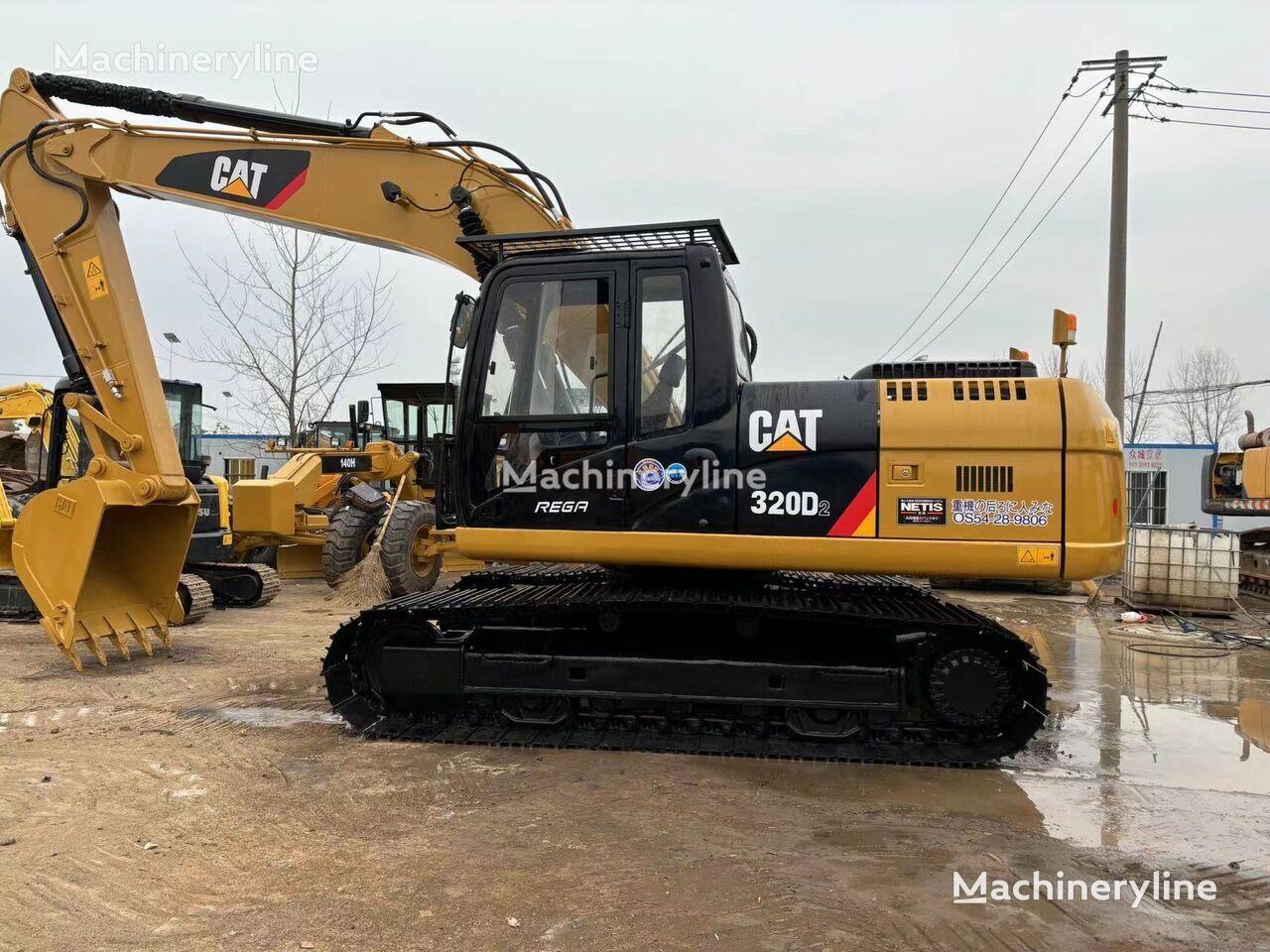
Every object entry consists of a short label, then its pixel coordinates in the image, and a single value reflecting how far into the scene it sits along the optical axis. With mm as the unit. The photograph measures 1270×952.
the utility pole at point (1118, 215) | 13672
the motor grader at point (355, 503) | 10289
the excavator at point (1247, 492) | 11977
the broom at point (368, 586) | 10016
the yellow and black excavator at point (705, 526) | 4297
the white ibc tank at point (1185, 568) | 9914
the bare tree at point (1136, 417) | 30522
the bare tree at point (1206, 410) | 39500
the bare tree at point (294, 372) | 15984
